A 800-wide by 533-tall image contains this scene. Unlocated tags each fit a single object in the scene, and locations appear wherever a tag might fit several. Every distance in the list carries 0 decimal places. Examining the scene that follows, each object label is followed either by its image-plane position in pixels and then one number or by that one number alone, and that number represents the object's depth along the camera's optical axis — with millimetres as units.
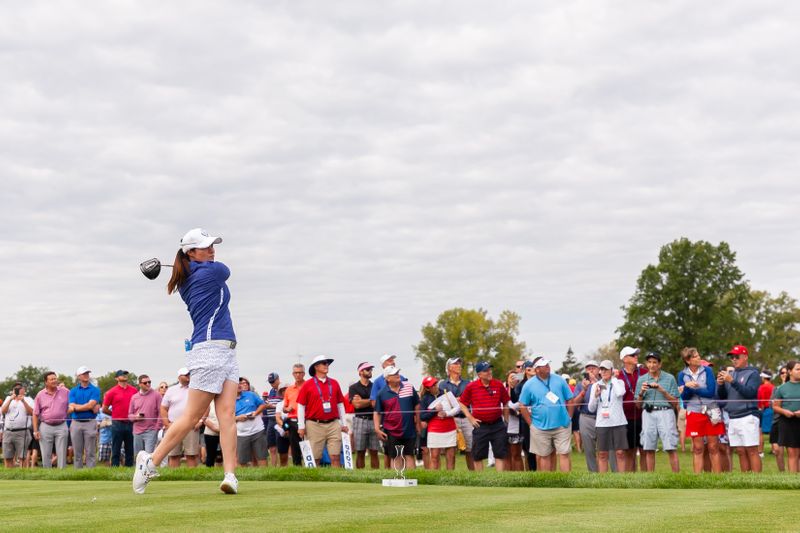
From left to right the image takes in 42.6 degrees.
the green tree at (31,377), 134625
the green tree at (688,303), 78938
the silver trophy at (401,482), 10680
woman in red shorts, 16203
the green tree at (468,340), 107375
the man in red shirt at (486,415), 17578
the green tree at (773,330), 95750
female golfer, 8953
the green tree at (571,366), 132750
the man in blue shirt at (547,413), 17125
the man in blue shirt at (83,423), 21062
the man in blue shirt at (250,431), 19891
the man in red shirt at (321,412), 16922
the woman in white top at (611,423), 16766
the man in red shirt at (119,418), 21703
